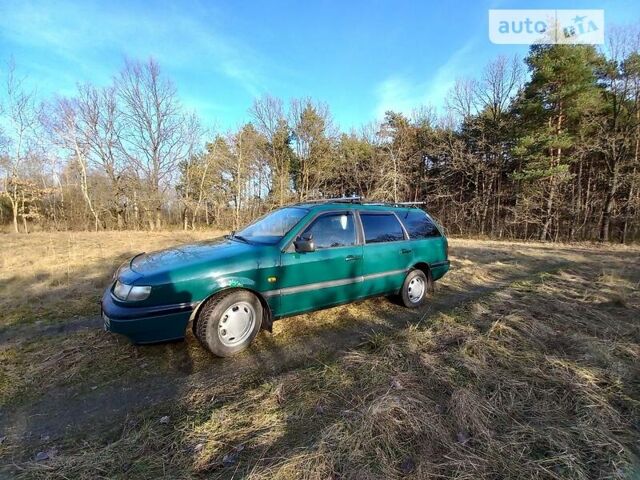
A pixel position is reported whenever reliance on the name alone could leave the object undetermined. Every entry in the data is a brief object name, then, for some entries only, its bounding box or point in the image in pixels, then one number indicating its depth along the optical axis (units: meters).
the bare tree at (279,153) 29.05
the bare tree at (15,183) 21.72
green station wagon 3.16
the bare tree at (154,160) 26.62
